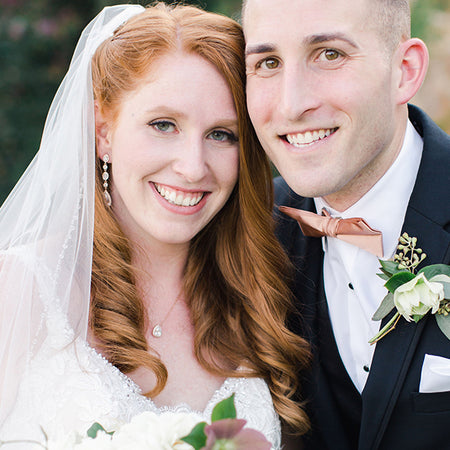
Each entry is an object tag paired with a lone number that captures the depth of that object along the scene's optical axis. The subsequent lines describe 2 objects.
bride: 2.31
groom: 2.48
